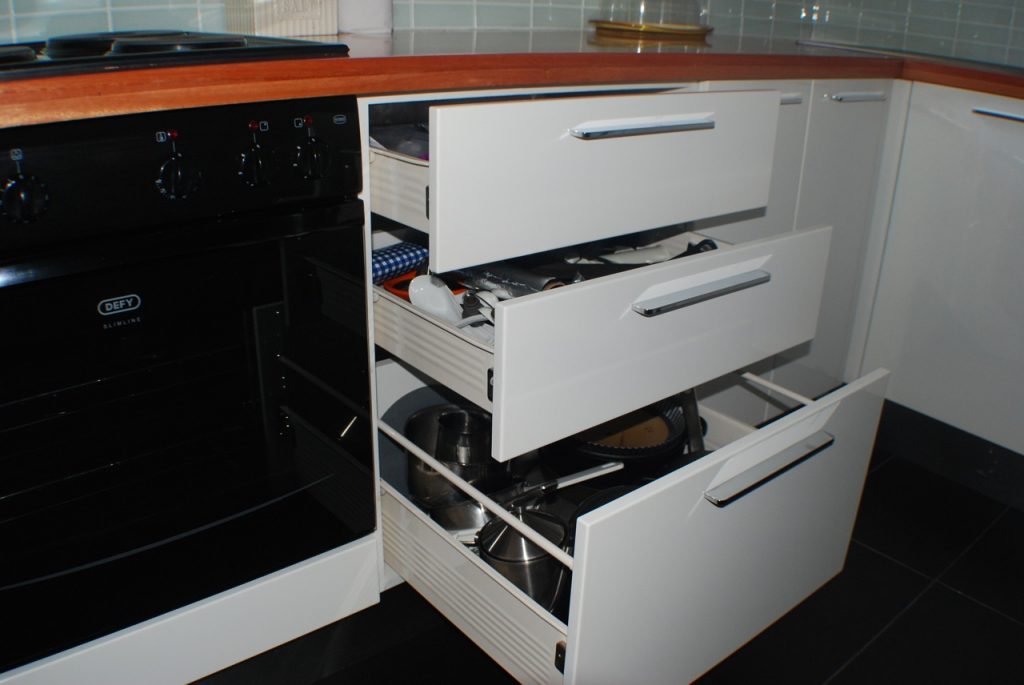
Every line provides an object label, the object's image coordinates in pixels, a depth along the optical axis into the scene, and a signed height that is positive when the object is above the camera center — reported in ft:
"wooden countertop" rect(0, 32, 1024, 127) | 2.45 -0.19
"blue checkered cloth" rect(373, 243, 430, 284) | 3.97 -1.06
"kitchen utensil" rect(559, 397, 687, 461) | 4.46 -1.98
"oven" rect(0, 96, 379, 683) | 2.62 -1.21
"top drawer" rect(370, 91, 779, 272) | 3.10 -0.56
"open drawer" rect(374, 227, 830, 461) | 3.12 -1.19
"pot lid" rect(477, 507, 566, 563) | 3.68 -2.09
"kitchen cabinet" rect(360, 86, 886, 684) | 3.10 -1.42
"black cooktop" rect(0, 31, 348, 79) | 2.55 -0.13
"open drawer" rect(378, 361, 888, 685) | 3.09 -2.06
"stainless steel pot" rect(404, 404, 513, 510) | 4.08 -1.98
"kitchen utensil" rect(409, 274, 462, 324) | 3.64 -1.10
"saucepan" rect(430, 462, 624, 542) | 3.98 -2.17
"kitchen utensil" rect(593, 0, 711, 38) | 5.26 +0.07
